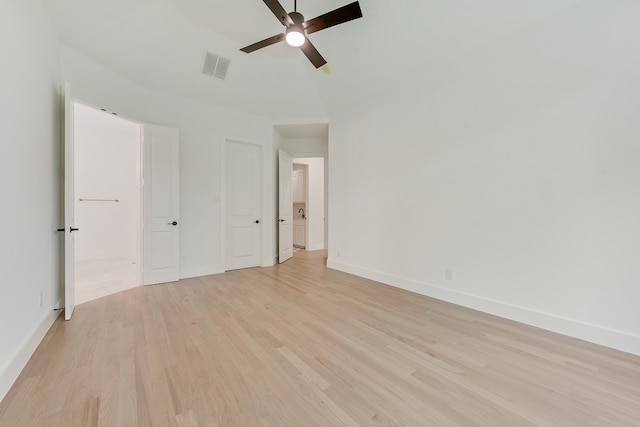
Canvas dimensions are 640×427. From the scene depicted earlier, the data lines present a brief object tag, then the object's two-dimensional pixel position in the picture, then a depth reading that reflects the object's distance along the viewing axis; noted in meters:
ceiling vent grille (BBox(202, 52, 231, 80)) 3.77
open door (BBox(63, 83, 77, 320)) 2.60
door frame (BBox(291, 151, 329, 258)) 6.19
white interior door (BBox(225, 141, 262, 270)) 4.74
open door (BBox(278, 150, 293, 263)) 5.38
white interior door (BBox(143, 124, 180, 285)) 3.82
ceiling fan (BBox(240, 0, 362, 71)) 2.21
